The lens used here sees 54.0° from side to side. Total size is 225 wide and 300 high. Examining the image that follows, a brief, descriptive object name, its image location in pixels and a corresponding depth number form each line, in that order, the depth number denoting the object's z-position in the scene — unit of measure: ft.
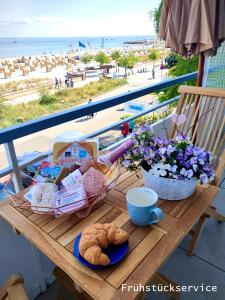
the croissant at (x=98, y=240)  1.92
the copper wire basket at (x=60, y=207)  2.55
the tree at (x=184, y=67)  26.66
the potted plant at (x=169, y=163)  2.69
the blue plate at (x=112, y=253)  1.97
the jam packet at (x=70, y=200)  2.53
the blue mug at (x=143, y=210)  2.33
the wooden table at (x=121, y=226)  1.87
